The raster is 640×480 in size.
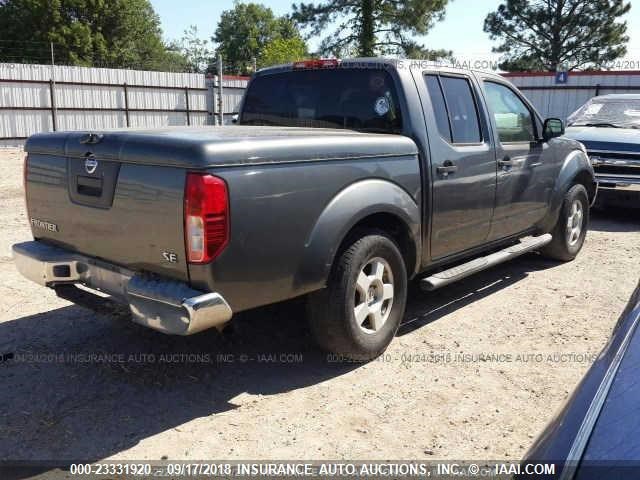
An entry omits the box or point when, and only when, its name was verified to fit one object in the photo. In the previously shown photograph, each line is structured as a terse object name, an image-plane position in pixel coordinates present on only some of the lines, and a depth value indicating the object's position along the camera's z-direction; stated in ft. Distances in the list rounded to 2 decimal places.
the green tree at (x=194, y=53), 212.02
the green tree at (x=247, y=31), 273.75
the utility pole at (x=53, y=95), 58.23
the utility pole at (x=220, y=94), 67.30
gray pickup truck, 9.82
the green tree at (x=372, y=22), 107.24
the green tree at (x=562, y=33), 140.36
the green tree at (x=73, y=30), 145.69
